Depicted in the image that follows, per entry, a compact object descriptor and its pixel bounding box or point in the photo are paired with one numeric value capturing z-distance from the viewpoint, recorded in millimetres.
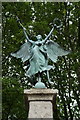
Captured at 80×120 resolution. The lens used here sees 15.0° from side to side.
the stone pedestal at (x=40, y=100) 7078
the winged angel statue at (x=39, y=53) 7726
